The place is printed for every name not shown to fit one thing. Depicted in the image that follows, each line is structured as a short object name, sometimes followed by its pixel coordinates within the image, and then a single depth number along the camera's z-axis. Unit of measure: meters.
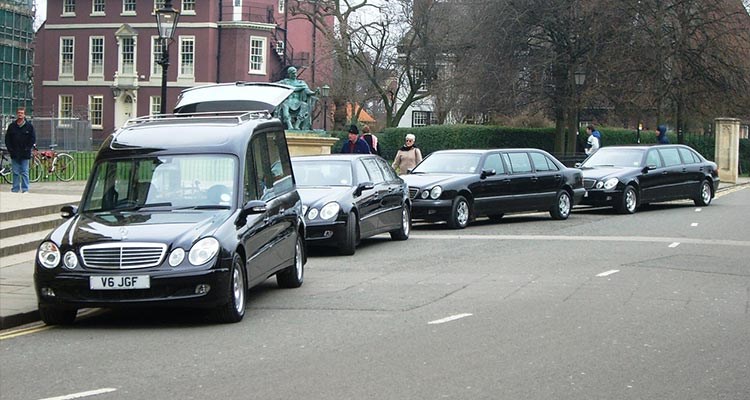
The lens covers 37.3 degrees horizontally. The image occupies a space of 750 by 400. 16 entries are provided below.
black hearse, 9.68
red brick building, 67.06
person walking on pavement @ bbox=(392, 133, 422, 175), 24.52
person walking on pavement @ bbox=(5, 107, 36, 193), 22.09
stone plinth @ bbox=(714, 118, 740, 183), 44.53
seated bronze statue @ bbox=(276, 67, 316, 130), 28.17
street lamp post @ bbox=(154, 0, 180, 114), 22.23
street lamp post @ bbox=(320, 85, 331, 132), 51.38
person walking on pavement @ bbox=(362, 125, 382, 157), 24.60
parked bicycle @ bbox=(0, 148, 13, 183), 27.98
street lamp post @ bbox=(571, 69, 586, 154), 38.41
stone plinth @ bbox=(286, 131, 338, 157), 28.09
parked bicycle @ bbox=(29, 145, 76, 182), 31.19
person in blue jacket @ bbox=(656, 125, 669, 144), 35.04
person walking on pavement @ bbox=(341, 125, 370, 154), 22.98
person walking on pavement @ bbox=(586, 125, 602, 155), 32.50
